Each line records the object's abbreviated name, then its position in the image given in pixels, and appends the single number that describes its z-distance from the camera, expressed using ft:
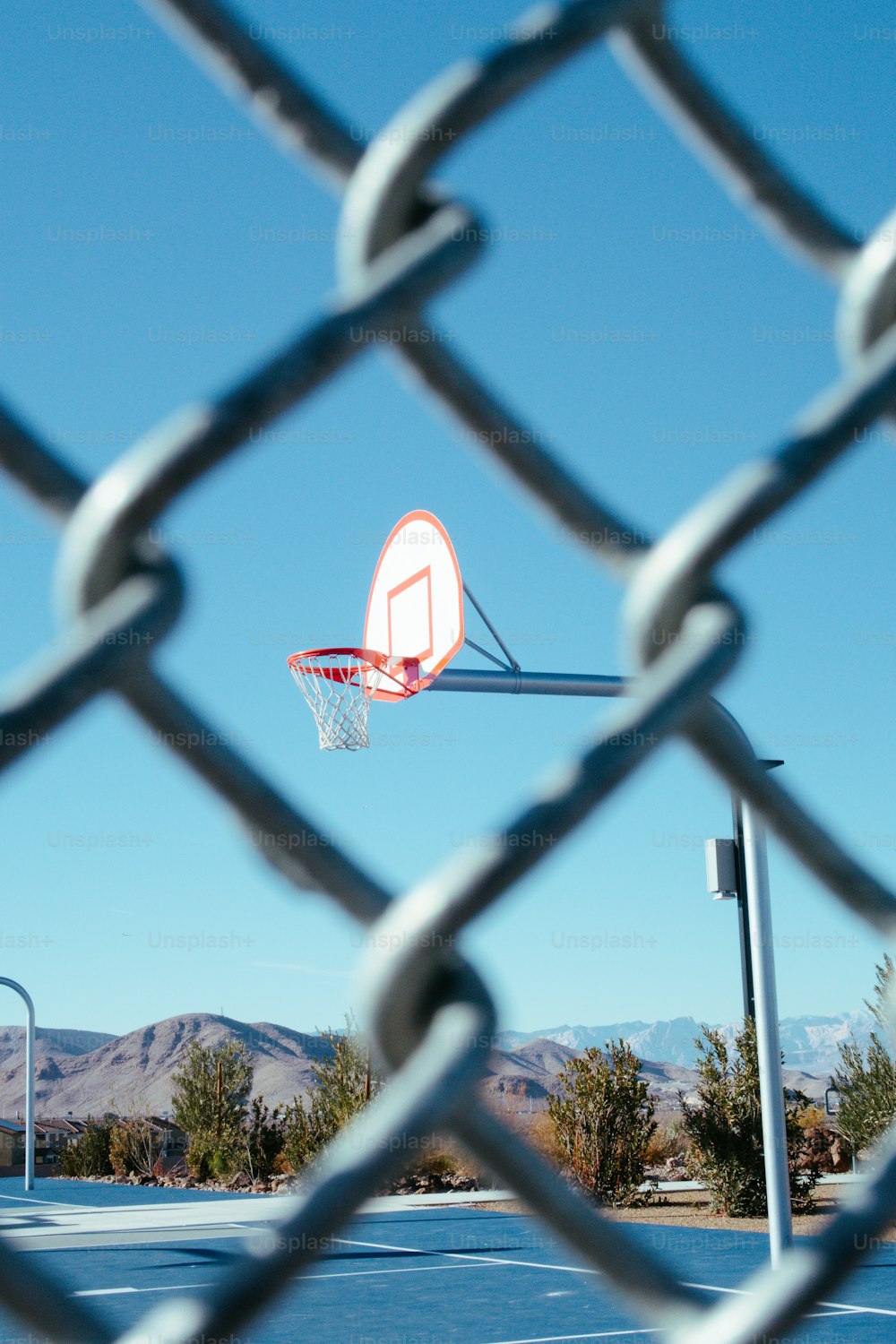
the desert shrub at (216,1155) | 88.99
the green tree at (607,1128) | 62.75
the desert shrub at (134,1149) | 100.01
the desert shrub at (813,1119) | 86.17
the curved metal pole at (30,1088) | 75.52
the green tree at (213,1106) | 89.86
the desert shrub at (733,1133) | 56.75
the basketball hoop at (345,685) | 32.07
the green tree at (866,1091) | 62.95
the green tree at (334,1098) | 74.59
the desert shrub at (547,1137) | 64.59
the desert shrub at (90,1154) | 106.42
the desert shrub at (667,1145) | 88.99
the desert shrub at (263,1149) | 87.97
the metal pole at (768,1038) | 23.88
